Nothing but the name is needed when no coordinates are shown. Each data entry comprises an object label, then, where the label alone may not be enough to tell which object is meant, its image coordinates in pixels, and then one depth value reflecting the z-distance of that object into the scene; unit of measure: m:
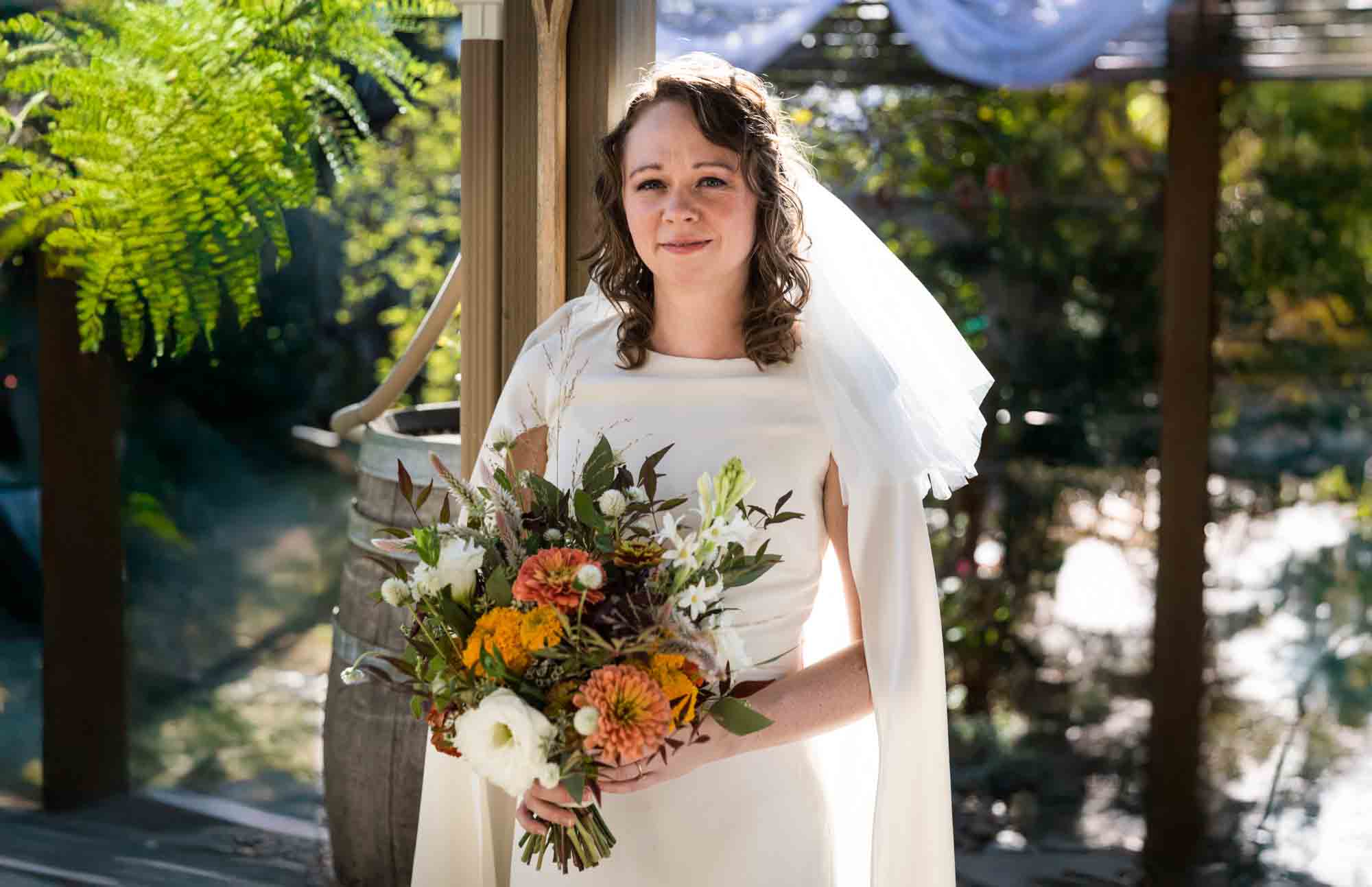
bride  1.62
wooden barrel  2.84
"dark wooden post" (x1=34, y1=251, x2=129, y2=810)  3.96
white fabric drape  4.00
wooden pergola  2.04
